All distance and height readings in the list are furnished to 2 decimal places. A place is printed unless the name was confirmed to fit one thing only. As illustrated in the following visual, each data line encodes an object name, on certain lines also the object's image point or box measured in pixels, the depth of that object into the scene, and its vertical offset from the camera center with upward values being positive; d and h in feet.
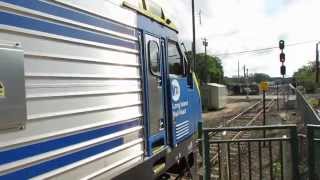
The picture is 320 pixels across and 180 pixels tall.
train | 5.73 -0.04
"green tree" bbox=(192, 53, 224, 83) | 120.50 +11.53
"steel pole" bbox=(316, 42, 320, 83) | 105.42 +10.06
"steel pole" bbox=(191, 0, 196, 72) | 57.60 +14.94
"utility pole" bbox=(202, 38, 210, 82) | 101.33 +20.07
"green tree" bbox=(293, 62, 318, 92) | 110.45 +5.16
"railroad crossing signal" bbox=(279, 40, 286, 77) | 30.50 +3.68
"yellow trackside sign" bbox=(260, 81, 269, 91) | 35.89 +0.15
